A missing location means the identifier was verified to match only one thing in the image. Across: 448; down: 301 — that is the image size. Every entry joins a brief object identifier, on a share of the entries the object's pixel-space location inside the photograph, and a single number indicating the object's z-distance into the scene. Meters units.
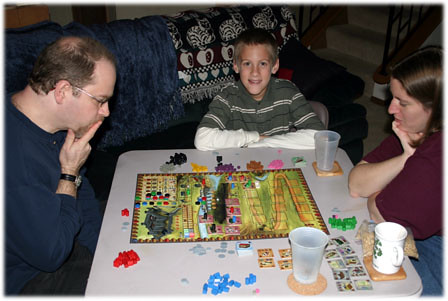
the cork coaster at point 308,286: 1.29
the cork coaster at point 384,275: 1.33
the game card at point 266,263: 1.38
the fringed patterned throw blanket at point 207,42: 3.13
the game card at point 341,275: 1.34
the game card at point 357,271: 1.36
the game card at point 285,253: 1.42
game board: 1.53
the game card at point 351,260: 1.40
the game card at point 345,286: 1.30
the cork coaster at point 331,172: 1.87
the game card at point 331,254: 1.43
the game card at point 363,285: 1.31
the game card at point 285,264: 1.38
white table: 1.30
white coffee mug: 1.32
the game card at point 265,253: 1.42
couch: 2.88
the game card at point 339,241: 1.48
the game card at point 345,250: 1.44
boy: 2.32
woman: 1.44
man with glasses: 1.41
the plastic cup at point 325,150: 1.88
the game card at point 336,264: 1.38
